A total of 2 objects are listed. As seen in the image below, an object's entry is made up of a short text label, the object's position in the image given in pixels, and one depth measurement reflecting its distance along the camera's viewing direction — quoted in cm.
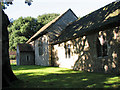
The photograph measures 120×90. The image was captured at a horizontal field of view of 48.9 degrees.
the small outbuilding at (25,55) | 3065
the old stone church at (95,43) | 1118
